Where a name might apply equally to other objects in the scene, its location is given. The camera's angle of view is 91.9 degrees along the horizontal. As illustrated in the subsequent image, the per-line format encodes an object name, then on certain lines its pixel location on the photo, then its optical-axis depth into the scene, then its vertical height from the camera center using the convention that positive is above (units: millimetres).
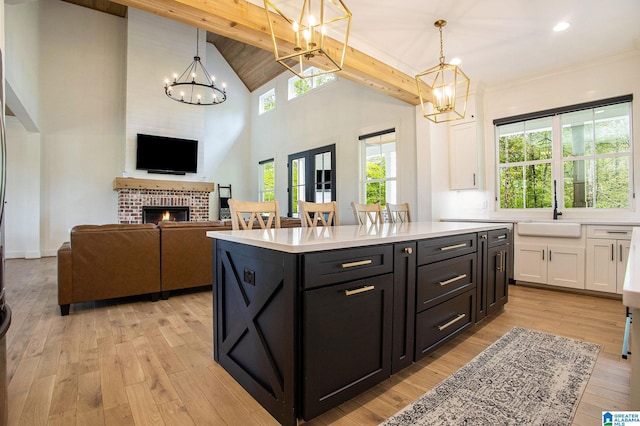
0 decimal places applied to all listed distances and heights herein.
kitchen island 1364 -488
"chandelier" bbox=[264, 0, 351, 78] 1841 +1839
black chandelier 7133 +3003
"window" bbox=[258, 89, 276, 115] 8203 +3093
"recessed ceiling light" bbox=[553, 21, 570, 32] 3225 +1994
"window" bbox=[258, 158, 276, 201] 8153 +933
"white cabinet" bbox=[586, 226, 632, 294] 3453 -478
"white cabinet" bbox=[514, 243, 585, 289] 3748 -632
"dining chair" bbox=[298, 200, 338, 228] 2760 +37
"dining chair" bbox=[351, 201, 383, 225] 3090 +38
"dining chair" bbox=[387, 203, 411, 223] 3500 +21
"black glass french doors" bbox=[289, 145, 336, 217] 6352 +842
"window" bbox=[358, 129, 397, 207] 5324 +866
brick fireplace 6488 +427
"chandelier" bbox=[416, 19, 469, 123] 2837 +1578
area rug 1518 -988
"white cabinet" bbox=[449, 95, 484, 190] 4668 +996
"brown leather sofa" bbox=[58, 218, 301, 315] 2998 -479
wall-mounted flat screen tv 6656 +1353
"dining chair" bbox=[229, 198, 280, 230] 2285 +32
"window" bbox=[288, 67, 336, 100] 6492 +2945
